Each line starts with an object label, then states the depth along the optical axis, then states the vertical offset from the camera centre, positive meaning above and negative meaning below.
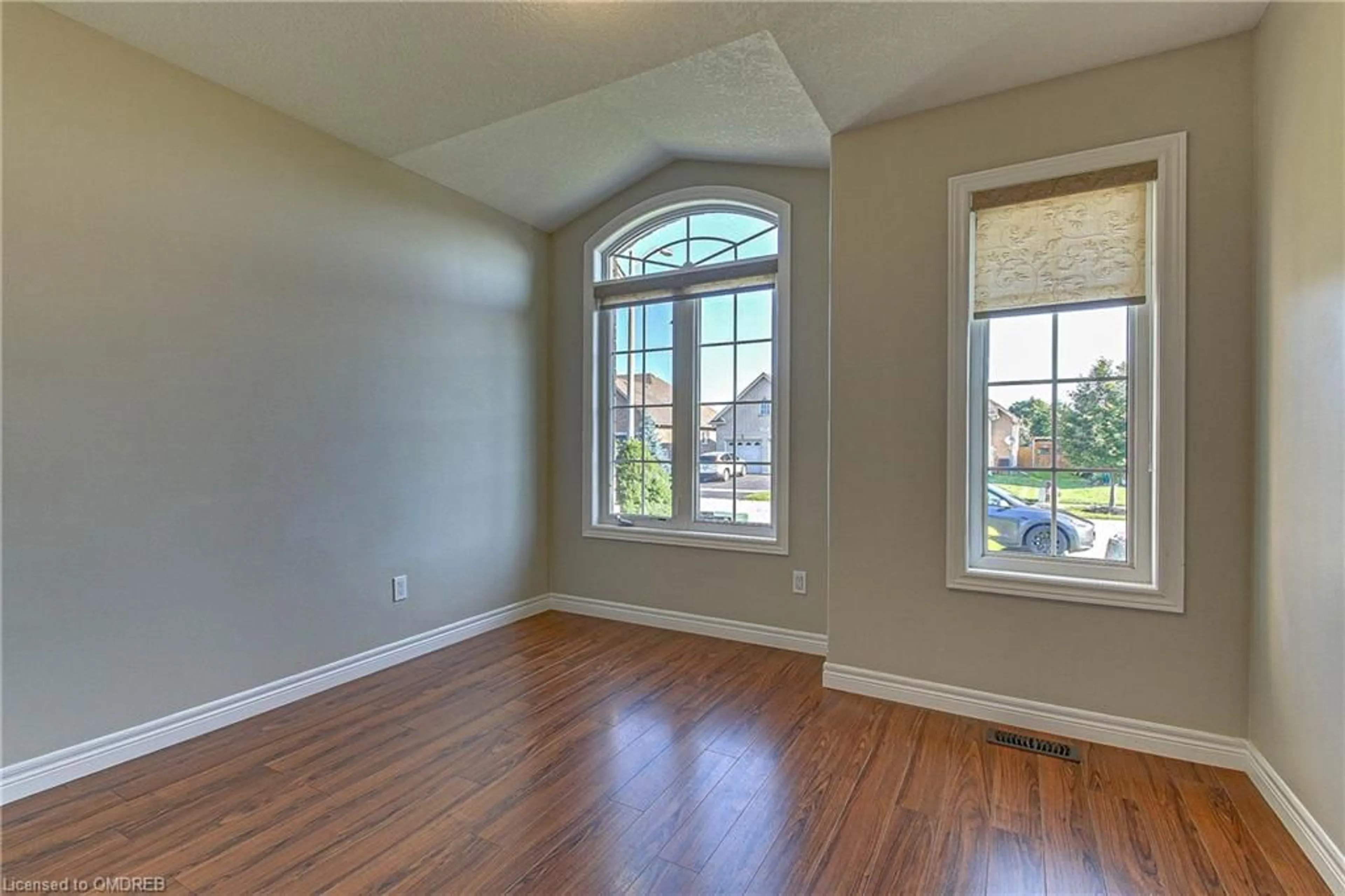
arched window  3.53 +0.44
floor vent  2.22 -1.14
